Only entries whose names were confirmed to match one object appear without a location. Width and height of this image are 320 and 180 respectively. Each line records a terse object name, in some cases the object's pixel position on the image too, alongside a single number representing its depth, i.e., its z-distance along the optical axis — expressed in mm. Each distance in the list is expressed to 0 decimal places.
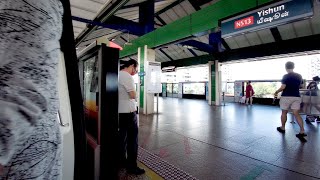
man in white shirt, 2338
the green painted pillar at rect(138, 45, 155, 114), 7218
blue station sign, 2996
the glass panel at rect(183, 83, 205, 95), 15223
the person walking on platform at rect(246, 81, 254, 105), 10470
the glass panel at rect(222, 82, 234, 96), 12698
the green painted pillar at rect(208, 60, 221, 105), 10852
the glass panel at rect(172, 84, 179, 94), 17506
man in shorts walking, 3928
